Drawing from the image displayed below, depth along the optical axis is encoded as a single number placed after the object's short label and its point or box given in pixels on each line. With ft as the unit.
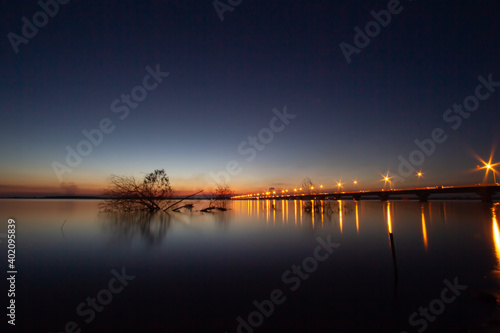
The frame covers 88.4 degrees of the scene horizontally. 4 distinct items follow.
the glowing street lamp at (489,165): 176.45
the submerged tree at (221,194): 183.52
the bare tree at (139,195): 138.77
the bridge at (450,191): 292.81
